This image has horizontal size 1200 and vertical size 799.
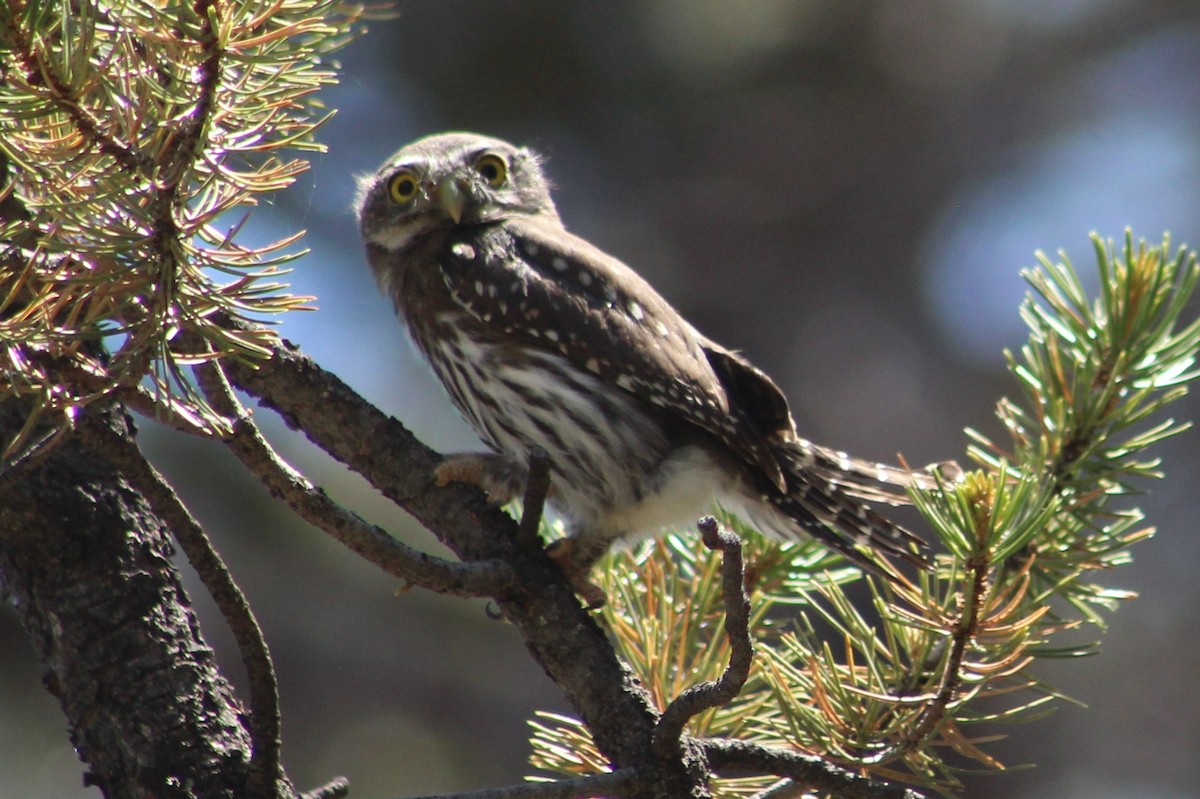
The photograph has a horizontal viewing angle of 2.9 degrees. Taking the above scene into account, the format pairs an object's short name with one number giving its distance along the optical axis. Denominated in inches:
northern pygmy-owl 213.0
